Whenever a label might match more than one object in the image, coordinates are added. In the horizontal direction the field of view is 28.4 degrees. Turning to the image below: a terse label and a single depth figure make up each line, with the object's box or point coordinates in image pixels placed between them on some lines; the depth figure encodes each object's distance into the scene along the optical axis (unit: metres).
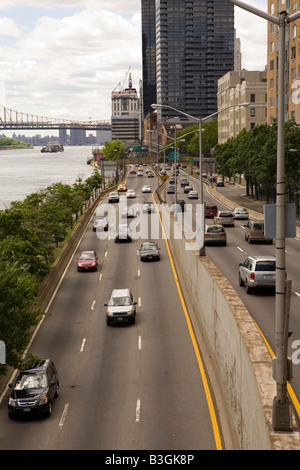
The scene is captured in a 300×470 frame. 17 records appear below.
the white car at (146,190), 109.81
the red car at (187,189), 106.79
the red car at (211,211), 72.12
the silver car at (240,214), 69.75
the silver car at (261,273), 31.55
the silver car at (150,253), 49.69
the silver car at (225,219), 63.44
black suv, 21.31
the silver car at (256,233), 50.72
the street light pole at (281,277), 12.37
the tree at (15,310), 24.48
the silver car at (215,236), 50.44
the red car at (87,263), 47.41
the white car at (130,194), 101.75
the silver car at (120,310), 32.47
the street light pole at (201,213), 33.19
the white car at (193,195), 95.56
